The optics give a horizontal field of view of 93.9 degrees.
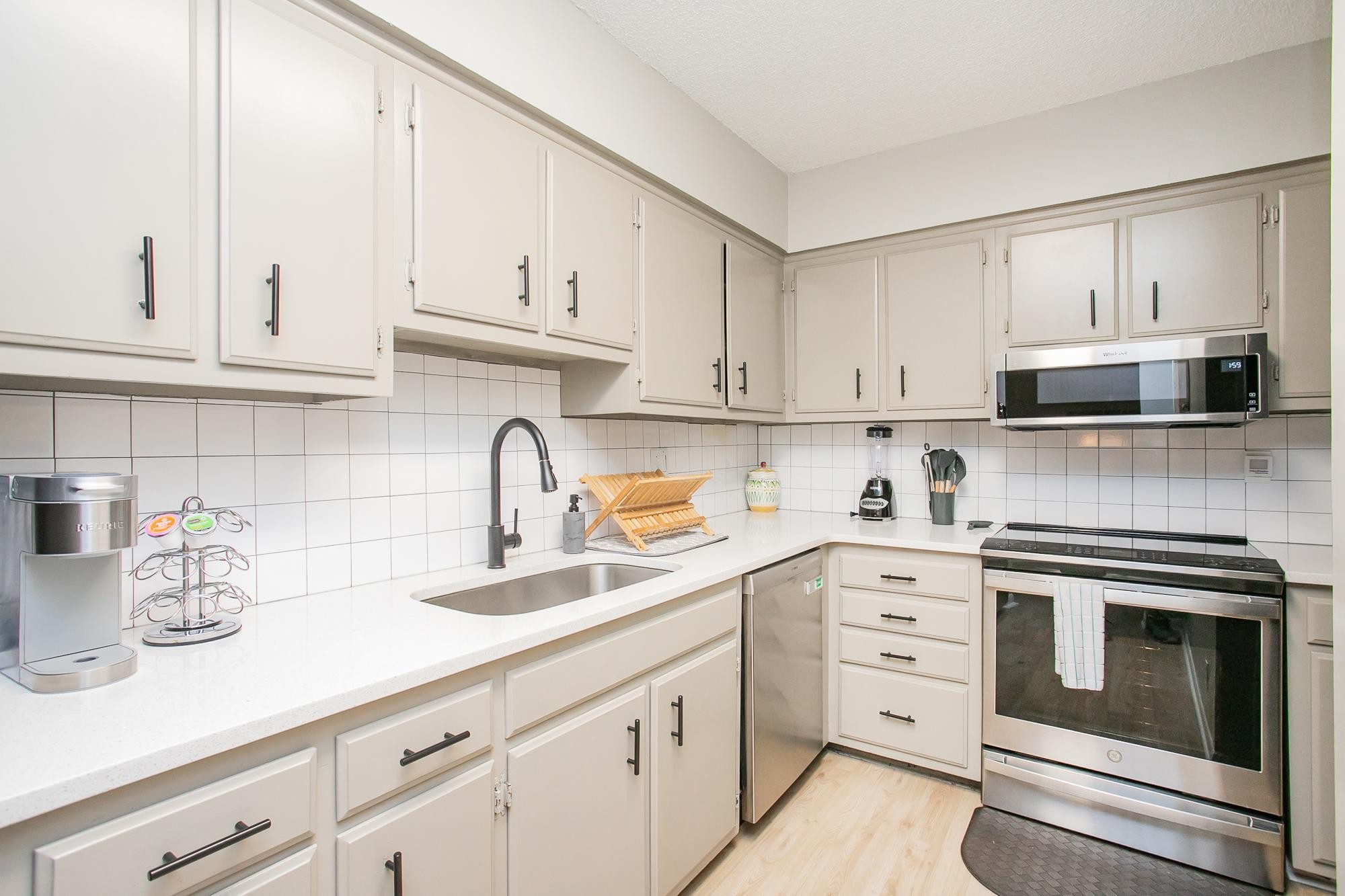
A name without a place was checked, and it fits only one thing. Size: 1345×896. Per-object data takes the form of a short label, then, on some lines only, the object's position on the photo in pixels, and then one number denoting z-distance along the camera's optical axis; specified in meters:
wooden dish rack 2.16
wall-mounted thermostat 2.31
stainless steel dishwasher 2.00
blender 2.90
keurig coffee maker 0.92
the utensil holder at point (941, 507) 2.78
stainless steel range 1.87
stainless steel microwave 2.07
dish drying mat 2.09
